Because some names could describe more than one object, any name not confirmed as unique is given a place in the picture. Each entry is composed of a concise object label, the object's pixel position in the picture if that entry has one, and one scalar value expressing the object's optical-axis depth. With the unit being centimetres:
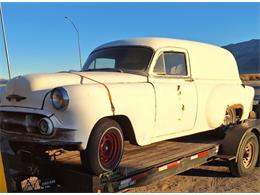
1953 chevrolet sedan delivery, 301
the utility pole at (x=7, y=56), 1258
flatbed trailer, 304
